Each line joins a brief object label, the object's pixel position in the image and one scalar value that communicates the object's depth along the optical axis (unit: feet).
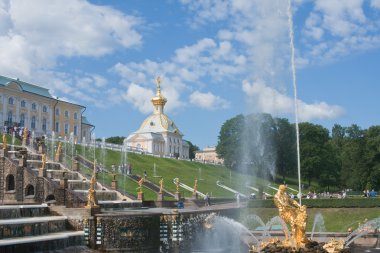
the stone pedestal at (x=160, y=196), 123.51
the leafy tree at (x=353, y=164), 241.96
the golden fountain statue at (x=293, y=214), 51.24
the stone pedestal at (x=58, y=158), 131.16
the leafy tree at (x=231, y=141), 279.49
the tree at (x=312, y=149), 266.08
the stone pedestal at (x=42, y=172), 99.11
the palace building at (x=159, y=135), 345.10
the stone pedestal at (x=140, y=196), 120.06
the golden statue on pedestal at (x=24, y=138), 138.39
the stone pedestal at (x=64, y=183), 91.58
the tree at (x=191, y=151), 449.27
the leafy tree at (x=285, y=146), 260.25
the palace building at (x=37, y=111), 215.59
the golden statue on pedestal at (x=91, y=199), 79.15
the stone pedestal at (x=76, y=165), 126.87
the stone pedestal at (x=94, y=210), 78.31
